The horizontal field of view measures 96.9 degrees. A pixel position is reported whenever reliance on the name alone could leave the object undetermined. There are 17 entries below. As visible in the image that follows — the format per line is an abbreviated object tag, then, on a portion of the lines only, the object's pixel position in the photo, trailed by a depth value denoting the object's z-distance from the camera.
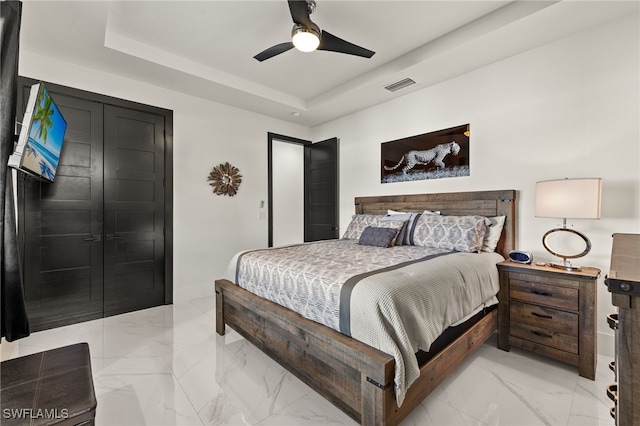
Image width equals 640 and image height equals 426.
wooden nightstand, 2.04
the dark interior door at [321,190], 4.75
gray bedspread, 1.47
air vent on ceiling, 3.40
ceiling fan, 1.98
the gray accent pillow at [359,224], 3.63
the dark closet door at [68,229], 2.82
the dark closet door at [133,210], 3.24
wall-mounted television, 1.89
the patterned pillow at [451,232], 2.71
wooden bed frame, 1.41
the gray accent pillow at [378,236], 3.01
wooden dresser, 0.58
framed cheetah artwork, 3.29
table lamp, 2.07
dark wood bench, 1.04
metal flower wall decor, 4.02
